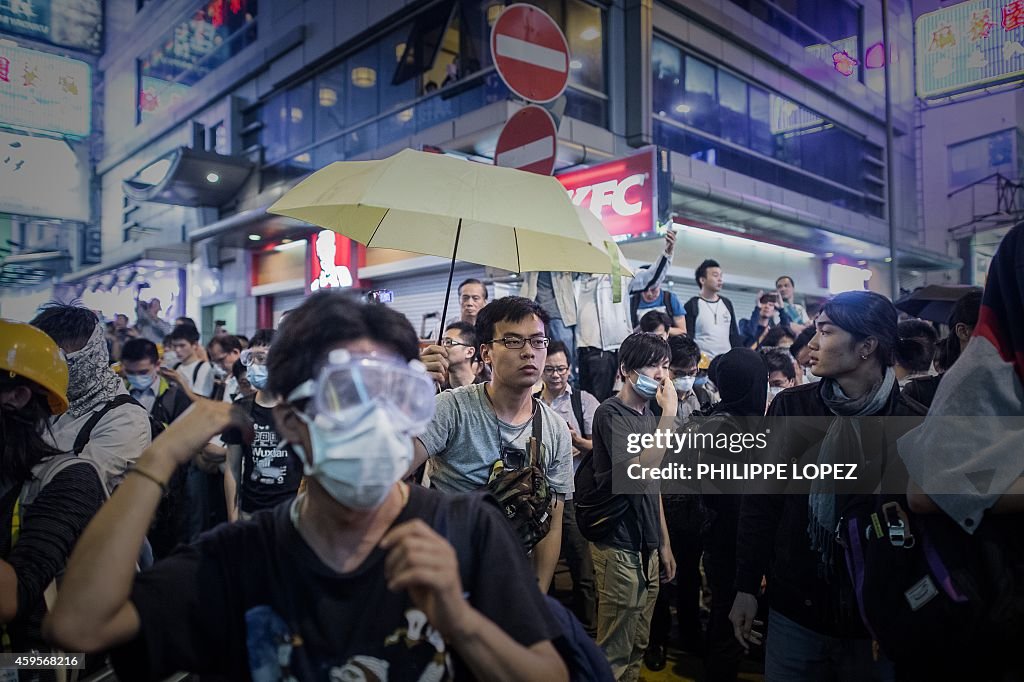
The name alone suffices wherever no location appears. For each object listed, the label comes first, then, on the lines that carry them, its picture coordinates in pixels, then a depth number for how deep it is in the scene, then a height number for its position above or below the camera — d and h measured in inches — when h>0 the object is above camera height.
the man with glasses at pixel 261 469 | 155.9 -27.2
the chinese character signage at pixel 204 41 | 327.6 +207.2
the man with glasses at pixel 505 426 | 119.4 -13.1
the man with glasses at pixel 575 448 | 195.0 -28.0
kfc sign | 314.7 +82.1
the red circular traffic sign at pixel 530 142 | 204.8 +68.3
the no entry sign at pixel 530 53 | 209.3 +100.9
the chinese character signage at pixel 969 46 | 183.3 +93.6
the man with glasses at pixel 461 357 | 167.2 -0.1
